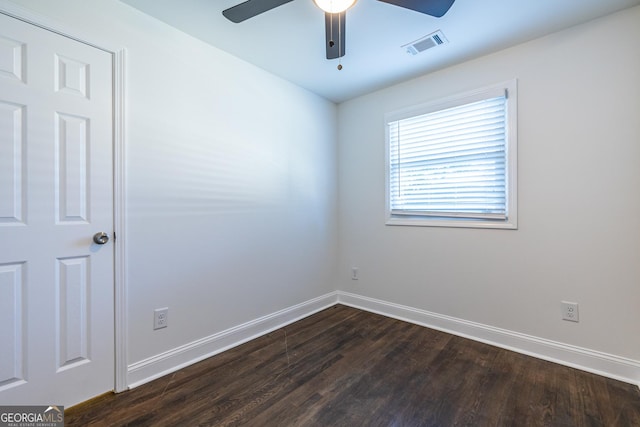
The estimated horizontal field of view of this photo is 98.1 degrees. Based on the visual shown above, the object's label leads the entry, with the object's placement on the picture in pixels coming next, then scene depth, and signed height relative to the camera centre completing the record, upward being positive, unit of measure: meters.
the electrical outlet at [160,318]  1.86 -0.71
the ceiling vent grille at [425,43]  2.03 +1.30
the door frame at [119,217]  1.69 -0.02
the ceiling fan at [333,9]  1.38 +1.05
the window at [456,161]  2.23 +0.46
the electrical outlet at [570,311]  1.97 -0.70
